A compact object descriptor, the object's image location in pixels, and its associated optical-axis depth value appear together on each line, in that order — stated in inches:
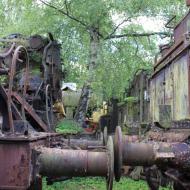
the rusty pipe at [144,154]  102.8
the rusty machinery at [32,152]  93.7
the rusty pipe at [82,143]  153.4
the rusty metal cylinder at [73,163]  97.5
